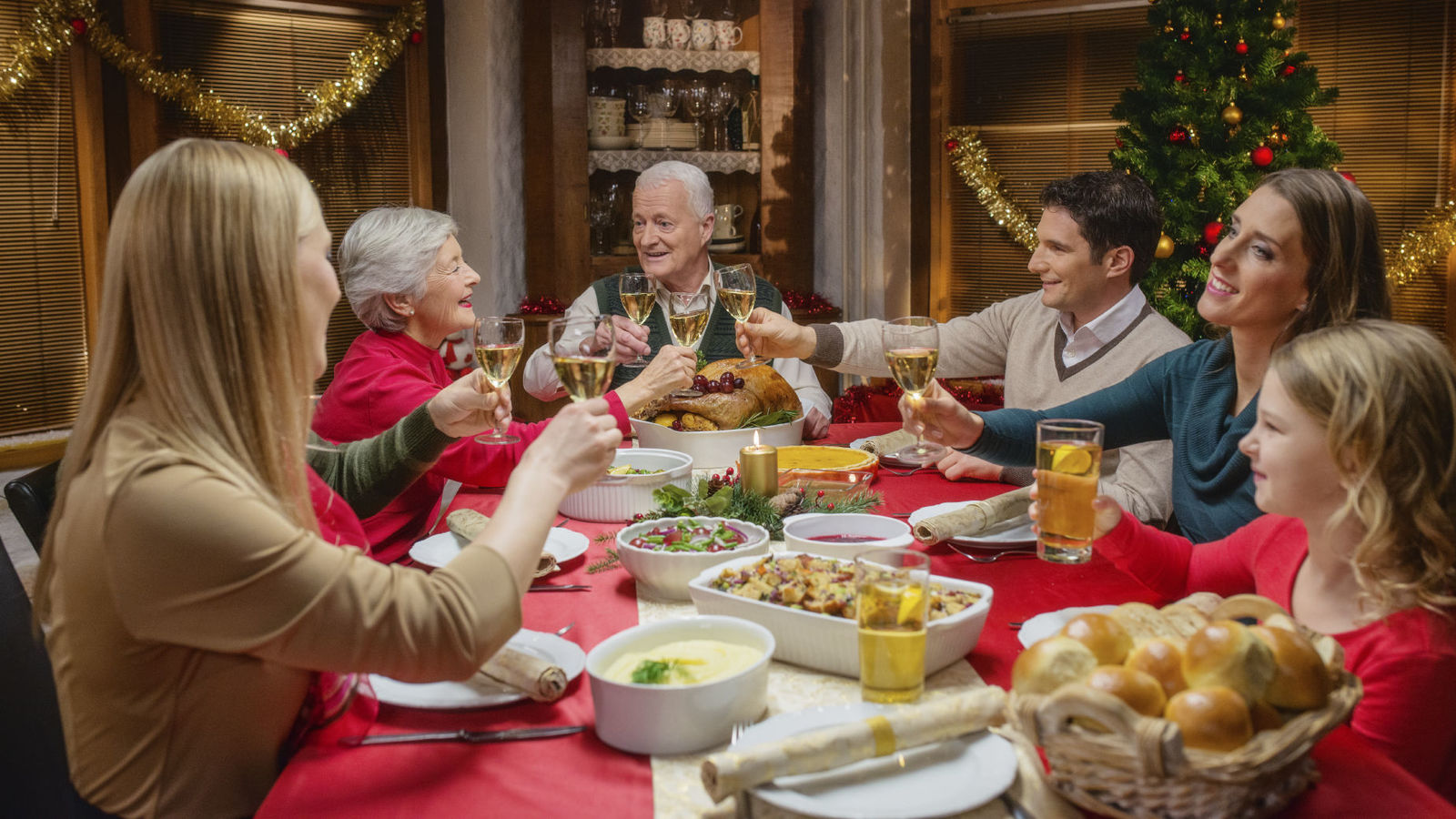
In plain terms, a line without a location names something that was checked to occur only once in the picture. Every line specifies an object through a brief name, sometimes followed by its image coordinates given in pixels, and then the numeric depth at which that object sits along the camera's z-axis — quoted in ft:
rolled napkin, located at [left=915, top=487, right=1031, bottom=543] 6.01
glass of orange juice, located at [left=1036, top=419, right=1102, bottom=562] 4.86
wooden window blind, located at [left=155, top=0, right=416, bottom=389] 16.10
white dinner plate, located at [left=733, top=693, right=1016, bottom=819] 3.38
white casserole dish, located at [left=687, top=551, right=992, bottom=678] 4.41
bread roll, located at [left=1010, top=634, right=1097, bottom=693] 3.40
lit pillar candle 6.73
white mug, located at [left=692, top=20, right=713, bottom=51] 17.10
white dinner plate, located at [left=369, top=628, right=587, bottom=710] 4.24
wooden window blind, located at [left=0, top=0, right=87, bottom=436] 15.01
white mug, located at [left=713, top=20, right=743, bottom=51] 17.22
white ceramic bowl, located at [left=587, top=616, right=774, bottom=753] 3.83
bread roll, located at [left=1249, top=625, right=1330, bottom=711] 3.31
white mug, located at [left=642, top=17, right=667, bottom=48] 16.97
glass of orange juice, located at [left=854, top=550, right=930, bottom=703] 4.06
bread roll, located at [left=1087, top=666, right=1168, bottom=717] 3.27
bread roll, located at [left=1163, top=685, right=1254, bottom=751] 3.15
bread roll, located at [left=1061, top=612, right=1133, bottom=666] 3.54
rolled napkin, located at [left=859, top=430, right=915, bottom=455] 8.89
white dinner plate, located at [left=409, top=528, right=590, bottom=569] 5.93
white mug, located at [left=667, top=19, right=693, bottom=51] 17.02
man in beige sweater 9.09
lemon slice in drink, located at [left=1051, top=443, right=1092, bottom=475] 4.90
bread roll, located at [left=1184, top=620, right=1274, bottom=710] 3.27
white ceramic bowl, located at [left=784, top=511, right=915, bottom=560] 5.77
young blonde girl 3.95
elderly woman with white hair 7.65
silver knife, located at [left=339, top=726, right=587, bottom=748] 3.99
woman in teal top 6.16
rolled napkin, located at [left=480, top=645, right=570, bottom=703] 4.27
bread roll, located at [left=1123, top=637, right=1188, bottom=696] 3.38
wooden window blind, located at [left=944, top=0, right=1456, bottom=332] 14.58
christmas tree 12.76
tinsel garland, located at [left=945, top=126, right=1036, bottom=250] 16.66
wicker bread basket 3.06
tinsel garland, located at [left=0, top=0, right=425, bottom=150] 14.52
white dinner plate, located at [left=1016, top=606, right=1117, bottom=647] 4.71
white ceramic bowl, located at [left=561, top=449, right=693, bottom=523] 6.91
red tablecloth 3.53
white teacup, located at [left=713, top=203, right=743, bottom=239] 17.47
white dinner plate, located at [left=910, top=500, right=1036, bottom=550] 6.23
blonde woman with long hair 3.54
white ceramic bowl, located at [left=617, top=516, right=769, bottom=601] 5.37
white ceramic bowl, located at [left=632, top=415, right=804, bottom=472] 8.43
